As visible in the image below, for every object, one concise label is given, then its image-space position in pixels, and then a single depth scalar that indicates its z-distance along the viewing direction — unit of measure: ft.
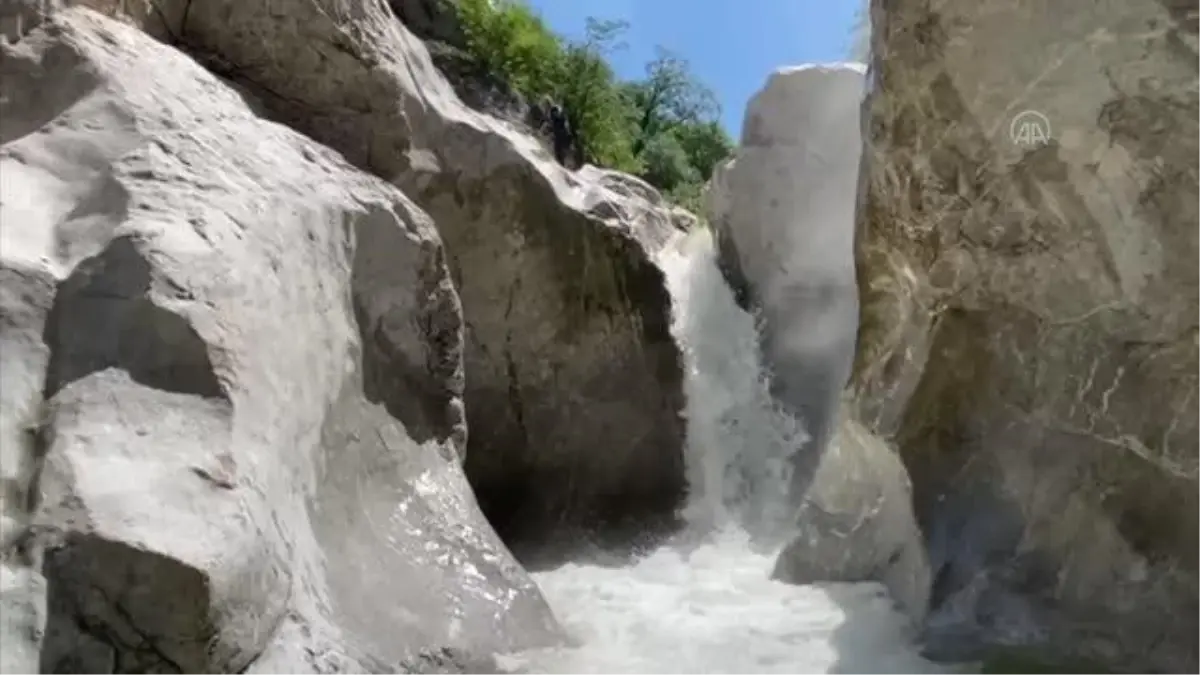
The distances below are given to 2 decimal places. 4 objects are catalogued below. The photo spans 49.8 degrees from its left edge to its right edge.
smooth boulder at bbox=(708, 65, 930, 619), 25.38
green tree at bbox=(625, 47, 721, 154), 48.67
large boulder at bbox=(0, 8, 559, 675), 7.70
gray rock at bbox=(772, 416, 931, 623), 16.33
